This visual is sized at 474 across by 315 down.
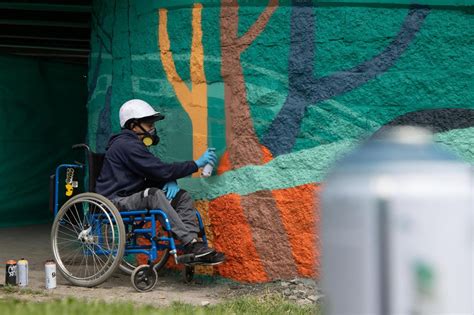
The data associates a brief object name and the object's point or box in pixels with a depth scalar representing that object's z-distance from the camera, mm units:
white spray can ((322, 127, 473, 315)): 3691
